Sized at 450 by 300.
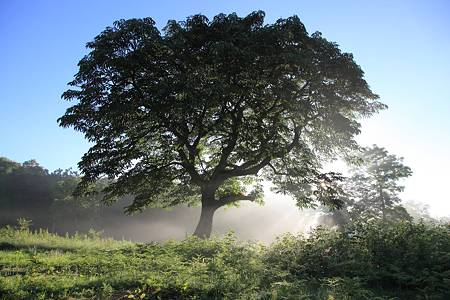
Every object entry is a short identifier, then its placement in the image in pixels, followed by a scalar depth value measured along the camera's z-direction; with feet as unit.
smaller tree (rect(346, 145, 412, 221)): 173.78
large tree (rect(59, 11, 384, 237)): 60.90
